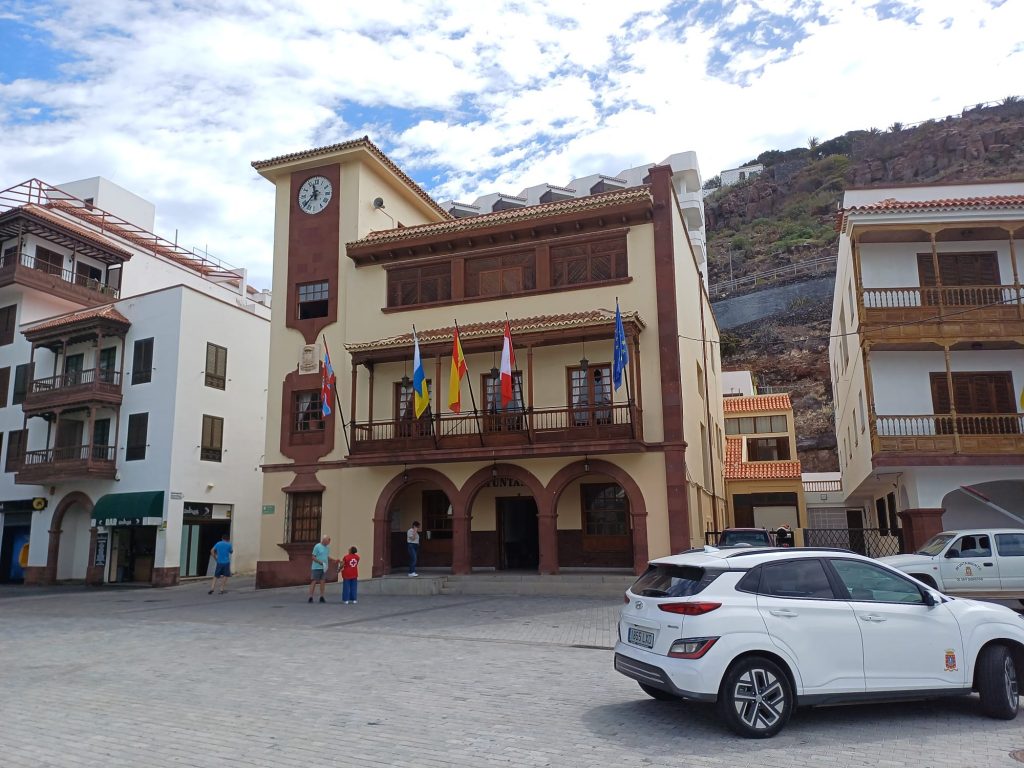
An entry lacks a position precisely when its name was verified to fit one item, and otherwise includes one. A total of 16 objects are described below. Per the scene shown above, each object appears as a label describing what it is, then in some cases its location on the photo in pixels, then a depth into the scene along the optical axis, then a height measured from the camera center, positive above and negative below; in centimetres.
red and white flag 2135 +402
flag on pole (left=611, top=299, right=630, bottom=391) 2077 +430
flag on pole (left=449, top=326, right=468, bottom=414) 2220 +405
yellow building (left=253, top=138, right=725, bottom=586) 2262 +430
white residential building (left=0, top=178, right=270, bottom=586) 3066 +458
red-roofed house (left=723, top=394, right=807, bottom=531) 3556 +194
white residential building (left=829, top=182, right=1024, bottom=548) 2106 +455
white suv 678 -108
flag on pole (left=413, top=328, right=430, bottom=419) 2238 +386
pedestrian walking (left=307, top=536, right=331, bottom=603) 2059 -103
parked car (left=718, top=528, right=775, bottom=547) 1892 -46
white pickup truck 1556 -99
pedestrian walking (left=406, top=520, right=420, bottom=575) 2306 -53
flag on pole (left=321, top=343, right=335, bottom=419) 2466 +434
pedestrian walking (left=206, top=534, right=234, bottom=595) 2483 -90
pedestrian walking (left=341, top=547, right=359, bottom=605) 1947 -128
